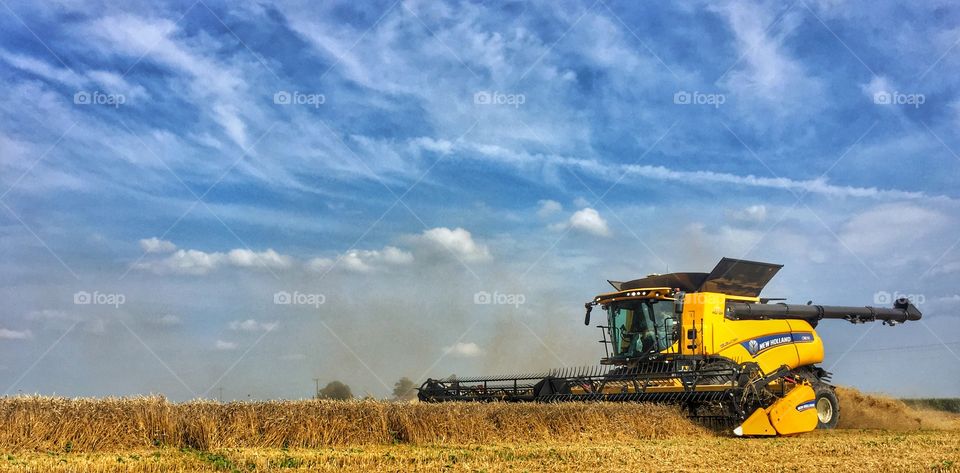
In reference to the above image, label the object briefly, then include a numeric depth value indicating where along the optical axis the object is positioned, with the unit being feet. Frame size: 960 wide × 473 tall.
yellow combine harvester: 52.60
